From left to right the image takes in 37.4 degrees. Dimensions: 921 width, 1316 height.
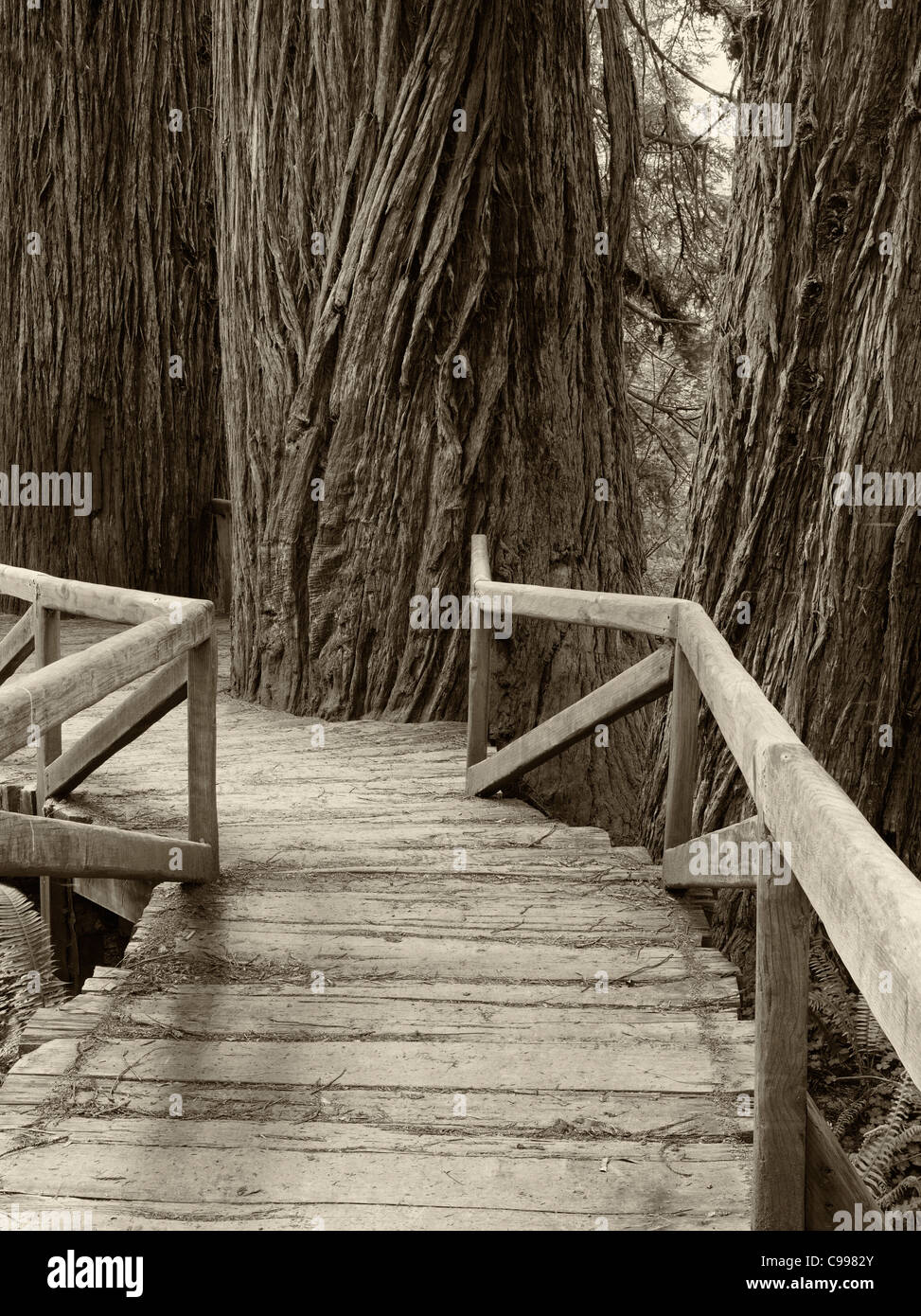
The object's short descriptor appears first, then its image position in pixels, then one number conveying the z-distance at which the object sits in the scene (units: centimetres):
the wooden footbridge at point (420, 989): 236
